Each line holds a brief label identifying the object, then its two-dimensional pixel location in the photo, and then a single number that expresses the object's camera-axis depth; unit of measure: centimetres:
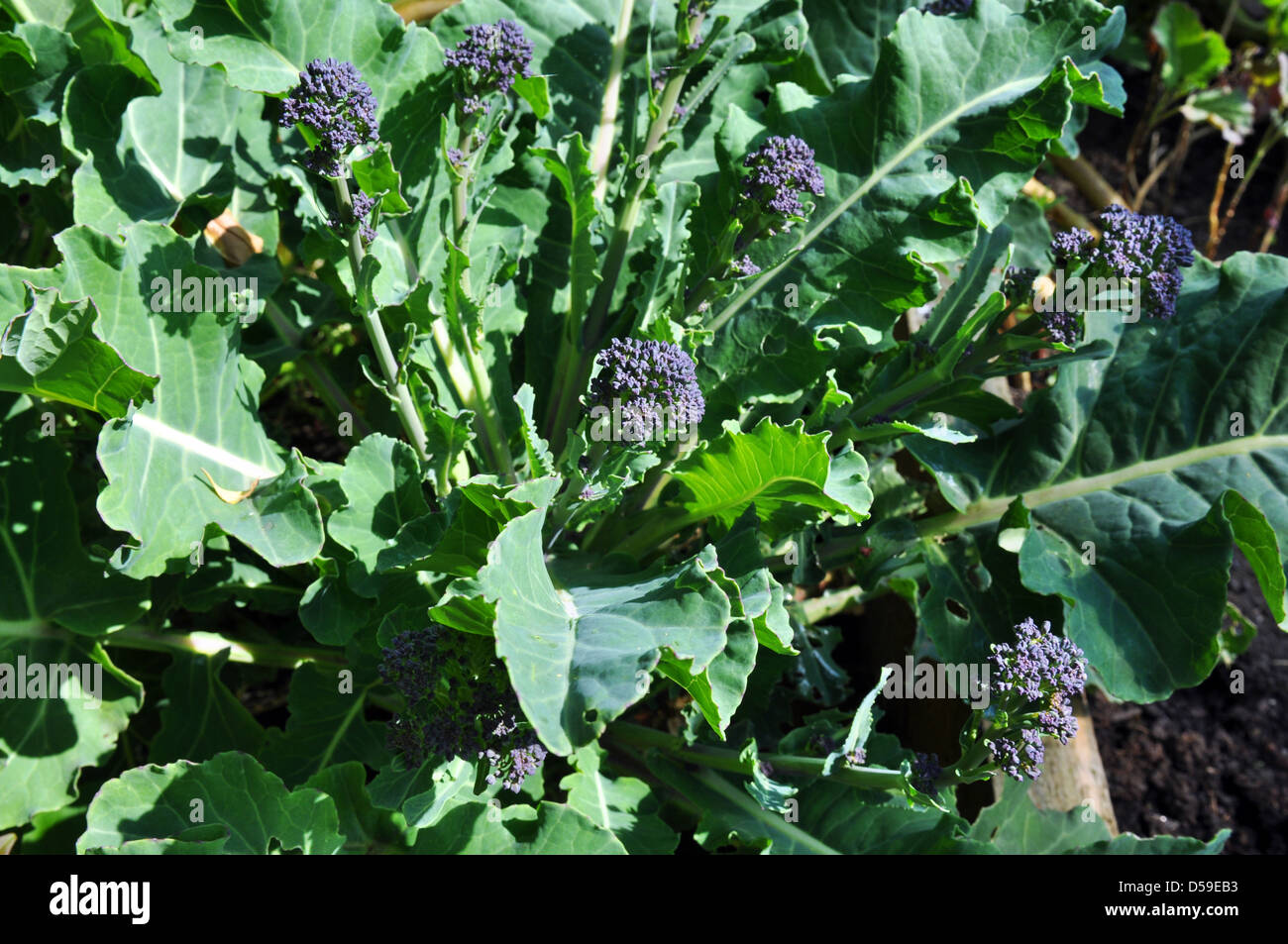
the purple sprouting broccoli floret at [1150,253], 121
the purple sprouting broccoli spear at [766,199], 121
